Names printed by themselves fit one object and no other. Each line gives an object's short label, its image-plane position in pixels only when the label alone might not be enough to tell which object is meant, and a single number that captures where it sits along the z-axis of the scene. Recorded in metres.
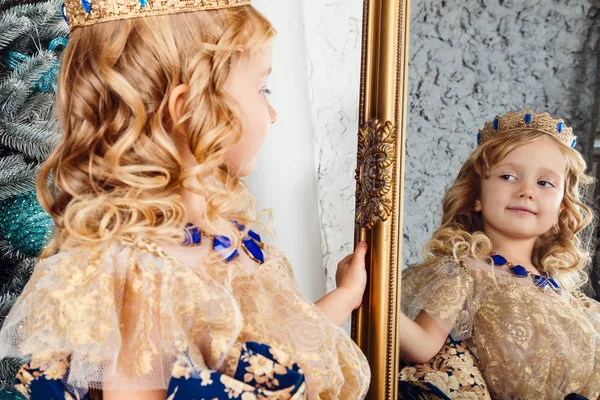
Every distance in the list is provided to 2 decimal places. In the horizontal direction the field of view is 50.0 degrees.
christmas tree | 1.53
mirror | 1.17
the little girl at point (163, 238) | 0.89
